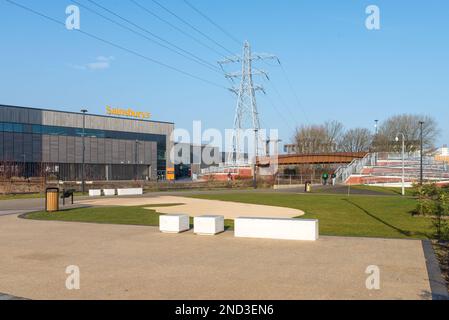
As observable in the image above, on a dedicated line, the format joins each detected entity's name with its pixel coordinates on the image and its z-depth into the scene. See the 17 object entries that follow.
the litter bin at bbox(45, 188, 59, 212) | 21.55
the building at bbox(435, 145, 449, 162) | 126.97
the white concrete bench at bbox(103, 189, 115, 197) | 38.75
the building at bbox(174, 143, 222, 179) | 110.25
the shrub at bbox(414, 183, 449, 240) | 16.31
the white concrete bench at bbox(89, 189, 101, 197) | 37.84
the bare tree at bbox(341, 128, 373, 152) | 97.31
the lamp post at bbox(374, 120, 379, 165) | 87.50
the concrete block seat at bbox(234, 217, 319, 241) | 12.77
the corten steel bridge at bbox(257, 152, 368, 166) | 75.06
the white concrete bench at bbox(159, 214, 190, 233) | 14.60
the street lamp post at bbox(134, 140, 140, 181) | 92.44
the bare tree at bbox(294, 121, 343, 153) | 92.19
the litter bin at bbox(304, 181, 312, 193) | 43.66
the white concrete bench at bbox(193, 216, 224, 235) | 14.08
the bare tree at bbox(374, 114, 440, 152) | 84.94
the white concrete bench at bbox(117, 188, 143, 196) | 39.39
